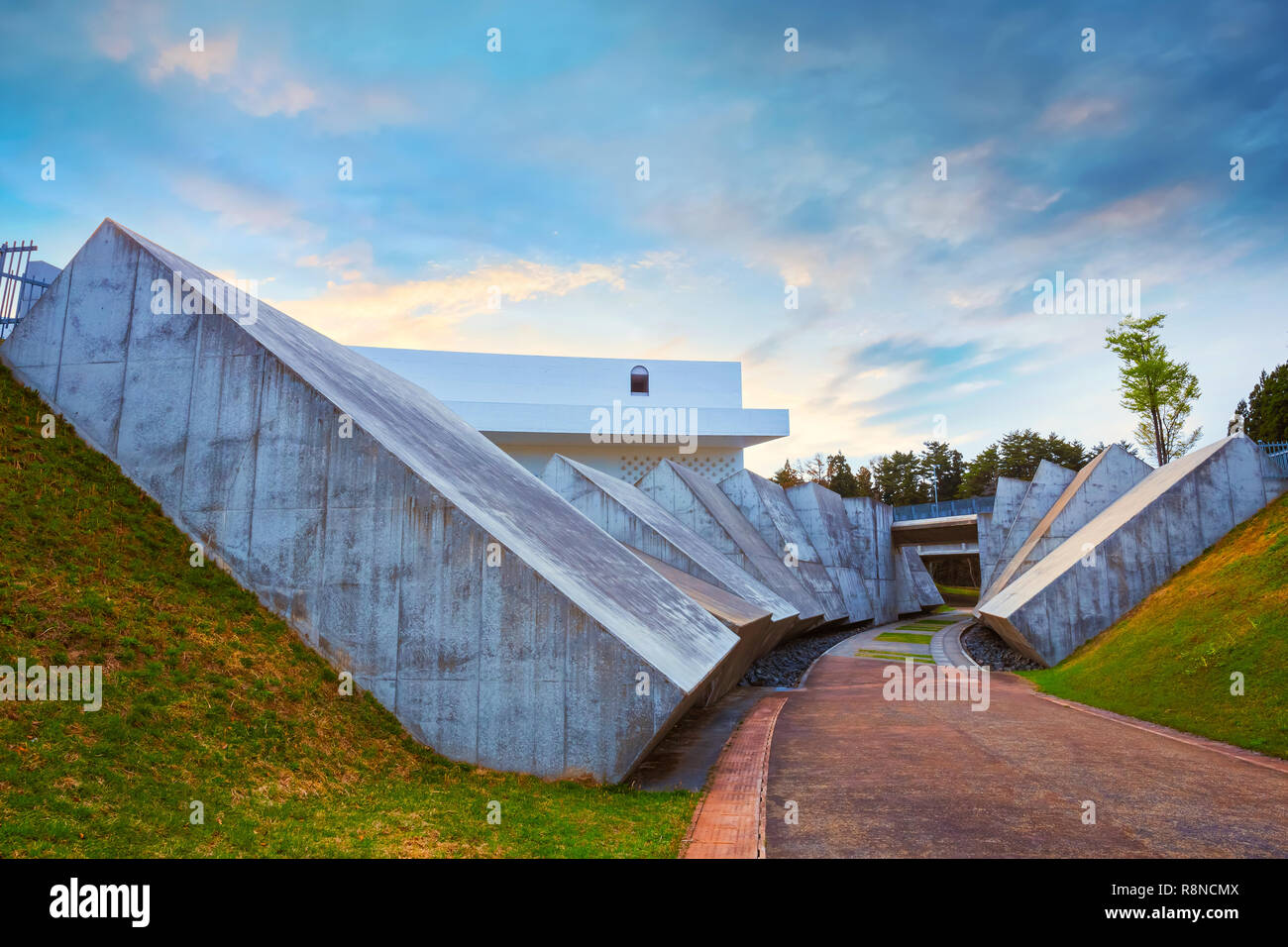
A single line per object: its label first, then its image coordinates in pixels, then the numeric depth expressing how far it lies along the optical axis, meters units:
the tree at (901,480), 80.69
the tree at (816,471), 87.56
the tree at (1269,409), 38.81
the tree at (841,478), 84.50
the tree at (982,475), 74.31
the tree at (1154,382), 41.41
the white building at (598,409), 42.38
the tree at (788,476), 90.00
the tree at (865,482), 85.38
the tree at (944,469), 81.62
